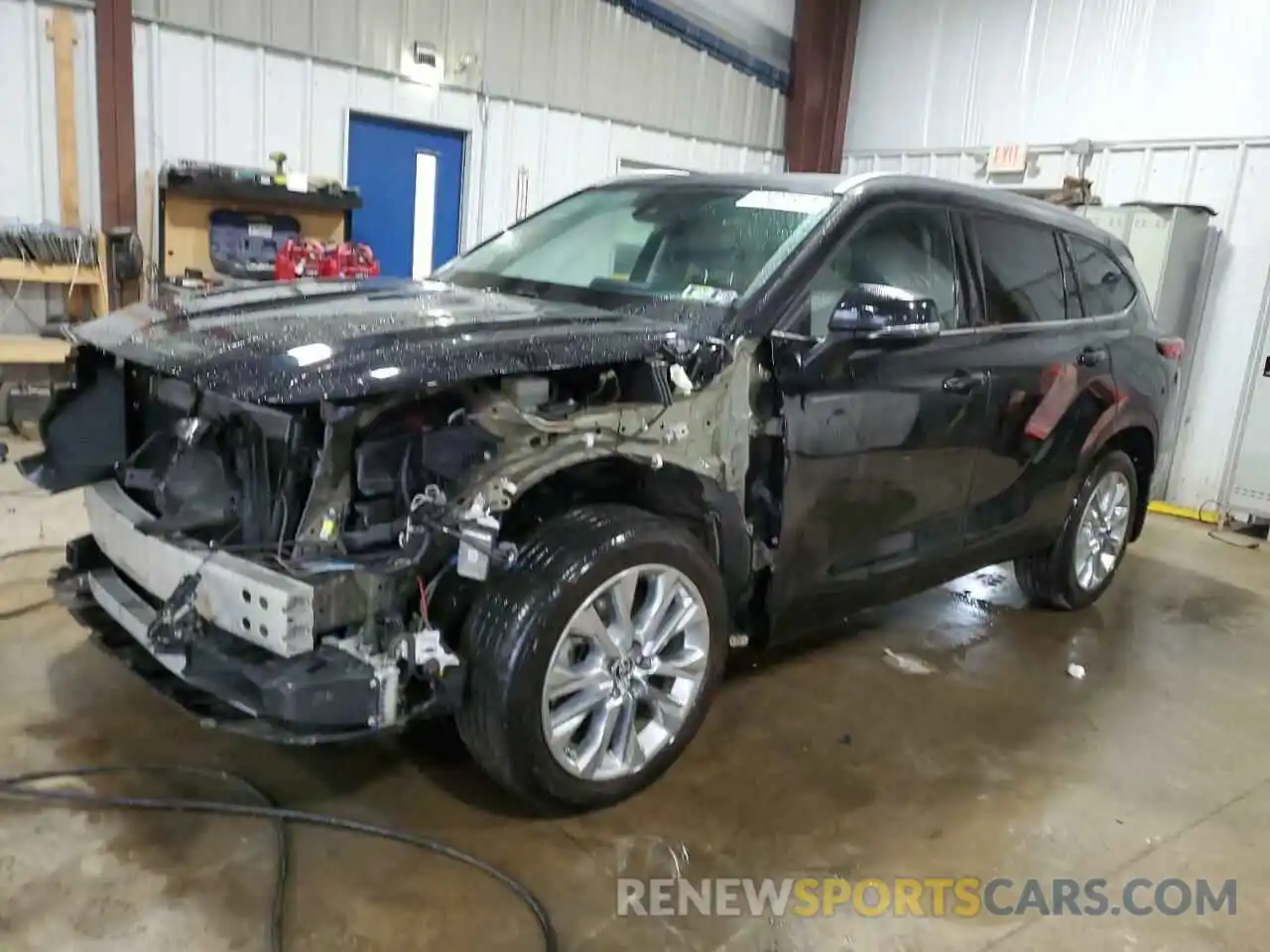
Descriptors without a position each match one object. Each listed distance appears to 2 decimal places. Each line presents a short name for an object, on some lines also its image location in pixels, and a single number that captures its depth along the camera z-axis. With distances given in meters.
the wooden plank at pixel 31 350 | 5.78
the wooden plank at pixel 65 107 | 5.87
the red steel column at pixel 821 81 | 9.29
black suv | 2.15
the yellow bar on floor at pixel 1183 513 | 6.75
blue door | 7.21
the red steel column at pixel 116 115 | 5.94
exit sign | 7.91
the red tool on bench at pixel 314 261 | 6.21
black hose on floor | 2.33
